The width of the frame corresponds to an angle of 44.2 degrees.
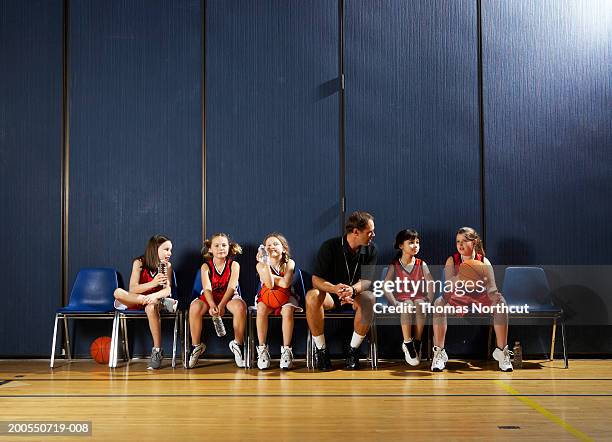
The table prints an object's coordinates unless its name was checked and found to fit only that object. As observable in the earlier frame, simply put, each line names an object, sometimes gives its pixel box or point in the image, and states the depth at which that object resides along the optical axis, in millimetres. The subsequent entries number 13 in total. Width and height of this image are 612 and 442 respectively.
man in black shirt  5480
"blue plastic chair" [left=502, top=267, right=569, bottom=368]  6105
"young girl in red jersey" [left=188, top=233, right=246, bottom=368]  5652
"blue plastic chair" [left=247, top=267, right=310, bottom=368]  5723
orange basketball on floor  5879
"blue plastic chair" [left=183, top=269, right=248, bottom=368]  5695
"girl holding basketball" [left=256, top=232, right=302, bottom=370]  5543
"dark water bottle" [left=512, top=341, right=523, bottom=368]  5625
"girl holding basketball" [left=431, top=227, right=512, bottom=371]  5450
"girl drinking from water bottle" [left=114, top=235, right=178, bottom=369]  5715
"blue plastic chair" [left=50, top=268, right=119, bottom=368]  5953
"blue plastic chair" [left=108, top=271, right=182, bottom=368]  5699
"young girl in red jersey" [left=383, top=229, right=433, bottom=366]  5695
